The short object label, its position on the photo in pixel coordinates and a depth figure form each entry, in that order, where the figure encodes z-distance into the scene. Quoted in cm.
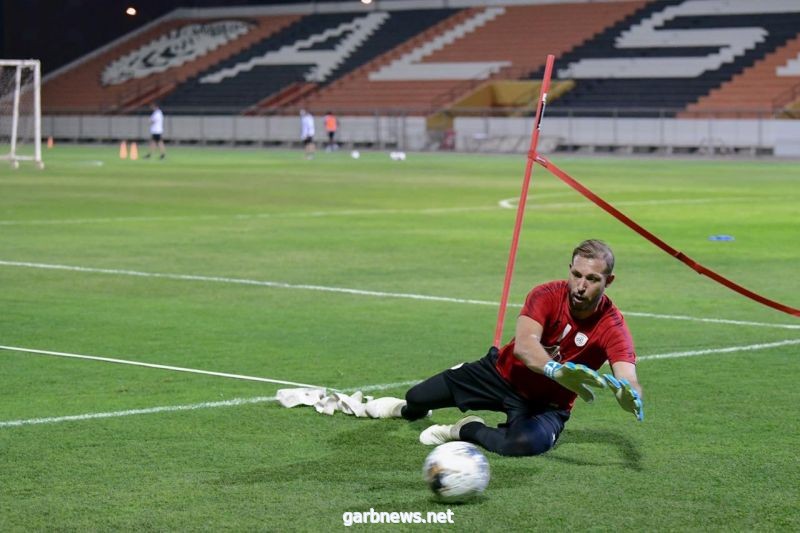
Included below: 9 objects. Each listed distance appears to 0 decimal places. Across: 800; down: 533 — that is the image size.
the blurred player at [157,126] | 5238
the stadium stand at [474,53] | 6469
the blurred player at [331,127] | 5991
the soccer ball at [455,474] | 638
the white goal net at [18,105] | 4044
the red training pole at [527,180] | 911
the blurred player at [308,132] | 5483
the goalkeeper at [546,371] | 698
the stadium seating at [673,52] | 5766
